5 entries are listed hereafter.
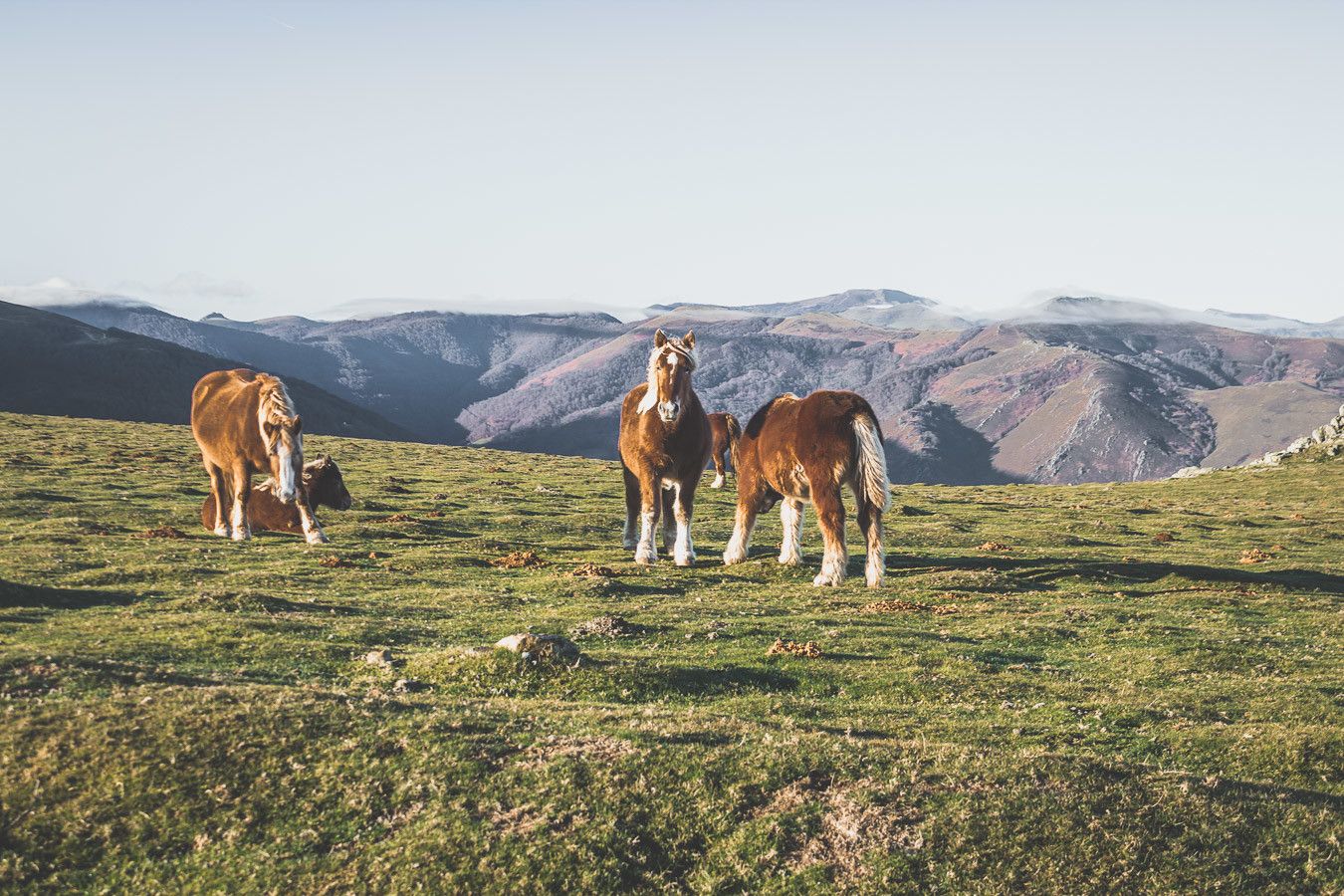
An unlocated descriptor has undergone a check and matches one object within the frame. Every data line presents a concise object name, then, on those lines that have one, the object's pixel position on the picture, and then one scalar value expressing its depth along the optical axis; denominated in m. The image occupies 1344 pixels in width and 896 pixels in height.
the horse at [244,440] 27.14
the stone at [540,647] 15.02
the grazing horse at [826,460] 22.03
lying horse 30.64
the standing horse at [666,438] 24.34
